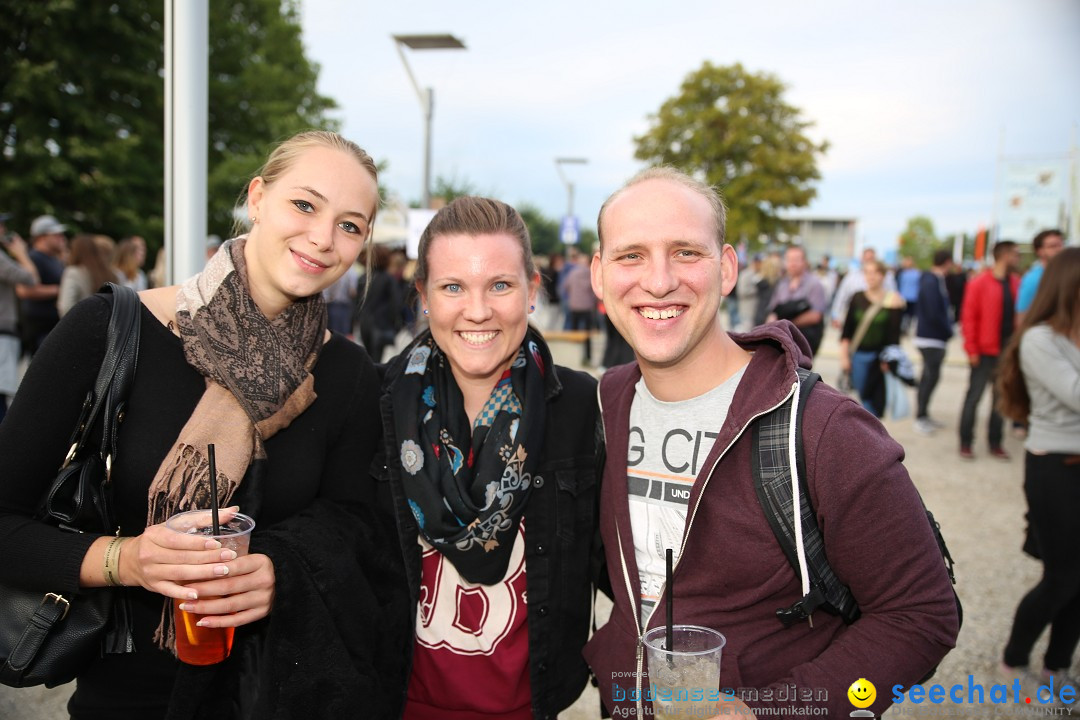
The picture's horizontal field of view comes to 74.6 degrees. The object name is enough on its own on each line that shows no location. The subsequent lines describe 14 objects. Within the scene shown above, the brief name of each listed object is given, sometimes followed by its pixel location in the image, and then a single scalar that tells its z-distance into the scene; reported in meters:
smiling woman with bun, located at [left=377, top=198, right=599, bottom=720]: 2.18
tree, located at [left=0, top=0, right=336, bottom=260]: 18.14
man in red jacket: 7.75
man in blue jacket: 9.11
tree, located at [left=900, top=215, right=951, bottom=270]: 100.87
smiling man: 1.70
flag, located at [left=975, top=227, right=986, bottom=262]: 38.09
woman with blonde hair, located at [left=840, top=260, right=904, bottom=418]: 8.30
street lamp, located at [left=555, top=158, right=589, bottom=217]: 25.38
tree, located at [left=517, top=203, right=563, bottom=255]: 50.86
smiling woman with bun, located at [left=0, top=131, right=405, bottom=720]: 1.74
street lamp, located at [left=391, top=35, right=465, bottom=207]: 11.62
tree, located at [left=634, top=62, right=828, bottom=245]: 31.03
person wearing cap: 8.30
